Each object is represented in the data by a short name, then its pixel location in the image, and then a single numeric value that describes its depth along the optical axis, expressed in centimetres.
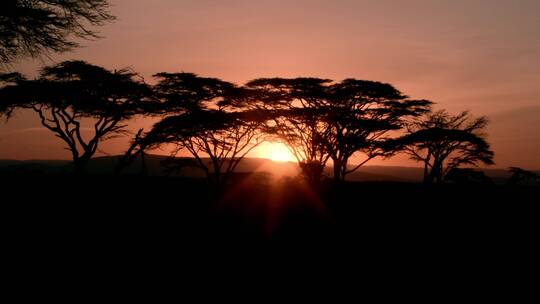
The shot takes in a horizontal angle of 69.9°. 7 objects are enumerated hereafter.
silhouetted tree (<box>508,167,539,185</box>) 4428
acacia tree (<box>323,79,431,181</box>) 2781
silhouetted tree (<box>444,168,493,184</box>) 3984
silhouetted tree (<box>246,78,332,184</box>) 2812
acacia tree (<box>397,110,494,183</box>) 3333
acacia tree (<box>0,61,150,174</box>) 2347
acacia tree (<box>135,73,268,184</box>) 2667
